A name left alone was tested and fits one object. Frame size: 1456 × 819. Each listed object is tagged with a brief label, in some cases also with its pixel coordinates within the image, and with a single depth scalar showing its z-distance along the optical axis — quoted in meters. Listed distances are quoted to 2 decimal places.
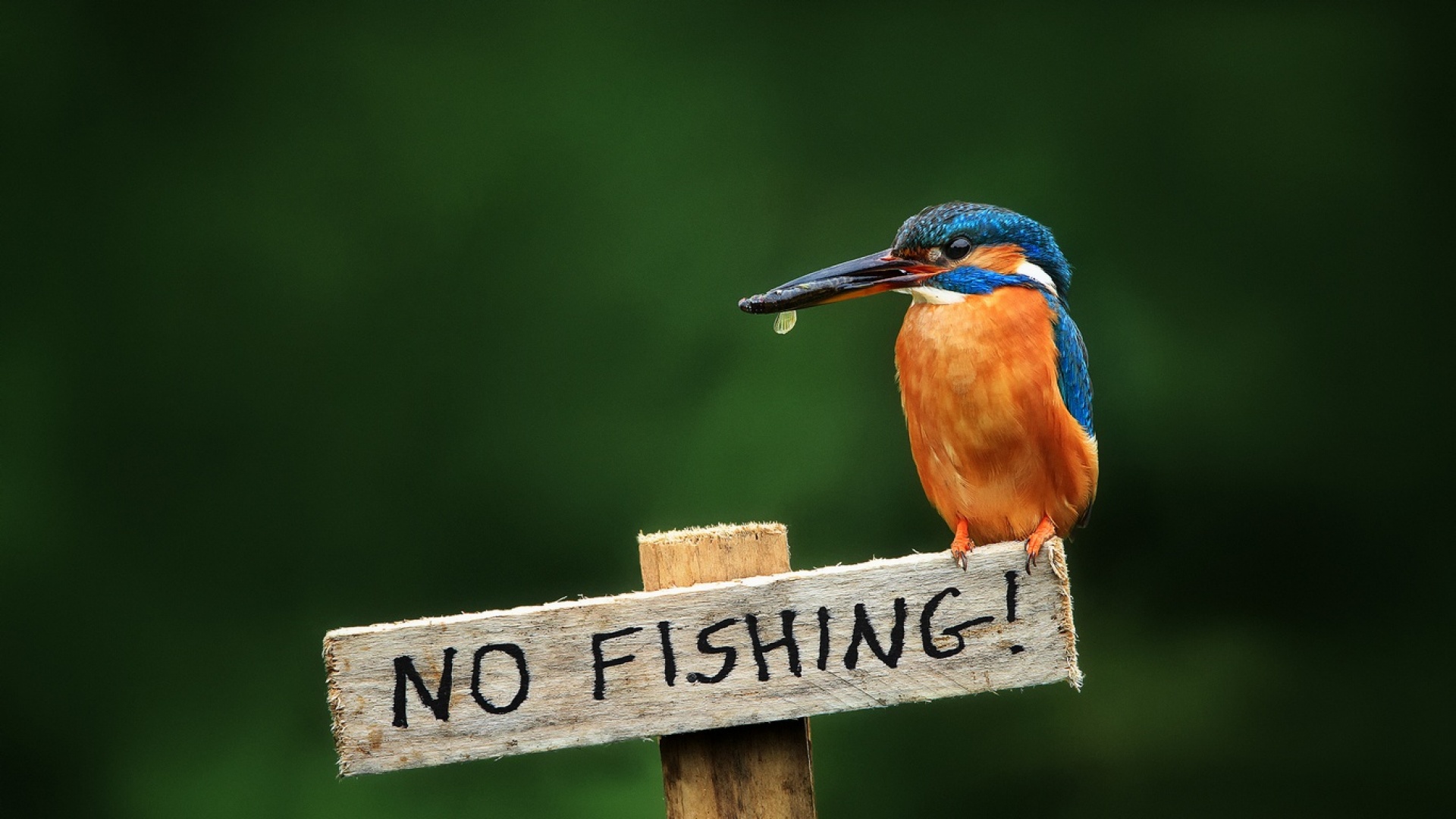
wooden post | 4.09
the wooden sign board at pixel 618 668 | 4.07
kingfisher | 4.13
